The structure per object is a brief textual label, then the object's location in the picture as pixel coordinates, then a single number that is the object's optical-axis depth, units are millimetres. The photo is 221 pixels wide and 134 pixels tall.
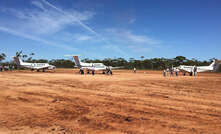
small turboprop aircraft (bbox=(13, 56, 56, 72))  40844
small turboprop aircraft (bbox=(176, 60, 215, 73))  31562
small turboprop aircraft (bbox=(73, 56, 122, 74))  31766
